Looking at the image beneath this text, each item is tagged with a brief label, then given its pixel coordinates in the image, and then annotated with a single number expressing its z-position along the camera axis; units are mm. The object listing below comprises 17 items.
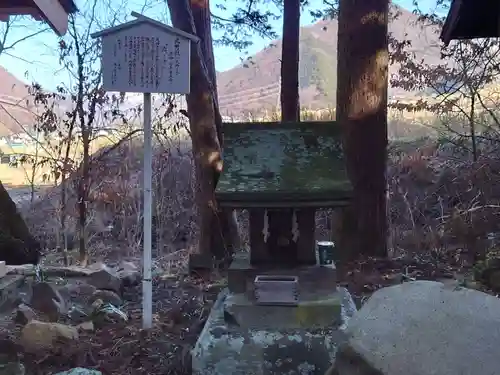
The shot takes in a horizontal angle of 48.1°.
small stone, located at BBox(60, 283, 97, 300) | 5168
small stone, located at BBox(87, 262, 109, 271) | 5920
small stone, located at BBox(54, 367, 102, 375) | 3431
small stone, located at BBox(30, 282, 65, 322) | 4617
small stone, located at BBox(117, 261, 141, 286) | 5871
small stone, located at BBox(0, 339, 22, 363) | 3811
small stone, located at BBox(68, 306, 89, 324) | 4590
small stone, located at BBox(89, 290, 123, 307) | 5086
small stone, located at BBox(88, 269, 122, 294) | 5566
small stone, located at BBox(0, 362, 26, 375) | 3519
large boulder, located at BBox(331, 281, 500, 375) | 2230
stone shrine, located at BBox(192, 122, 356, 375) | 3439
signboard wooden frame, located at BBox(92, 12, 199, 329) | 4020
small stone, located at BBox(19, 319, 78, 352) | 3904
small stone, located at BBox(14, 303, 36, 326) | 4389
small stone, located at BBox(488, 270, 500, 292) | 4809
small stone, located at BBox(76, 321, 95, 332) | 4344
